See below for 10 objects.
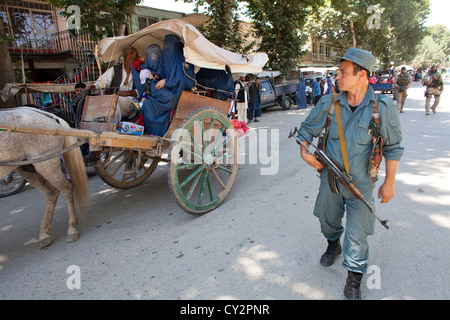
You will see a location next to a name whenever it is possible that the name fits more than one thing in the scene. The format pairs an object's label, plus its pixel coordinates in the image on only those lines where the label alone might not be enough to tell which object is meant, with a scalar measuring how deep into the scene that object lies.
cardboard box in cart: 3.66
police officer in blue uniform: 2.16
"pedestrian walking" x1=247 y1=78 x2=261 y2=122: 13.32
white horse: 3.06
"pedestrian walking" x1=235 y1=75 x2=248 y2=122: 12.35
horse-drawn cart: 3.45
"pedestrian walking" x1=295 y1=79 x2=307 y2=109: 16.08
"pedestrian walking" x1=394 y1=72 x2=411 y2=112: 11.09
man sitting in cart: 4.46
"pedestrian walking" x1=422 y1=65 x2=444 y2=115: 10.36
